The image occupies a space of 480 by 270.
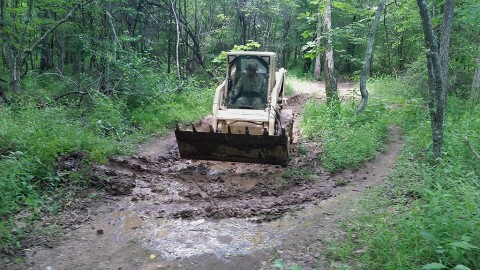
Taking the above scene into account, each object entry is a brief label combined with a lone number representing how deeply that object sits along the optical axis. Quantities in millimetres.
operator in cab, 8641
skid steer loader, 7090
